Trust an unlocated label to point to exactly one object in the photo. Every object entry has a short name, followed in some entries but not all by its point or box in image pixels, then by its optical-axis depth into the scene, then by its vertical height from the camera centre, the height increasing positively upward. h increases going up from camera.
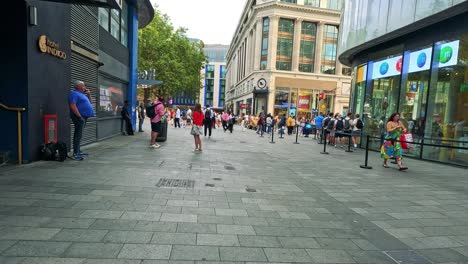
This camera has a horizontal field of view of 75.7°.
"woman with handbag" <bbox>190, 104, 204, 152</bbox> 10.59 -0.69
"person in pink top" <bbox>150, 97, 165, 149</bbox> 10.76 -0.67
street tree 36.75 +6.33
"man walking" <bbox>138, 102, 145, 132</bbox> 17.30 -0.72
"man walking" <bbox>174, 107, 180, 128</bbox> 25.42 -1.32
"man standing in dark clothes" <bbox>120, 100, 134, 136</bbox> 14.67 -0.90
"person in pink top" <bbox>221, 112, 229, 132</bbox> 23.74 -1.03
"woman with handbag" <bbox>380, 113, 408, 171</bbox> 9.08 -0.82
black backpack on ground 6.97 -1.28
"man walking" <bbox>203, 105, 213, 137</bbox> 16.08 -0.64
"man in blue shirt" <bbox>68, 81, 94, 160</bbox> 7.27 -0.31
